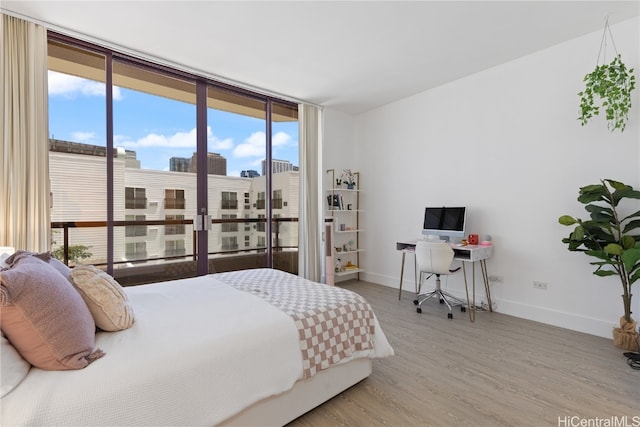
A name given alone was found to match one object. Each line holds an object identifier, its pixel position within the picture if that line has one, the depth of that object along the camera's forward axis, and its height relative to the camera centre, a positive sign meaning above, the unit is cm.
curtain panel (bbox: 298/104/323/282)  448 +17
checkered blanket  169 -63
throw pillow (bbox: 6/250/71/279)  143 -22
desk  327 -49
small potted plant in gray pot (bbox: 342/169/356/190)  504 +57
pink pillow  110 -40
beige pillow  145 -41
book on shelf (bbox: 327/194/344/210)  483 +19
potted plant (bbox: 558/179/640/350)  245 -22
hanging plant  251 +102
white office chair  329 -50
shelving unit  486 -14
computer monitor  364 -12
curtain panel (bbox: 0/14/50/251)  248 +65
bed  107 -63
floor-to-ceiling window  296 +53
